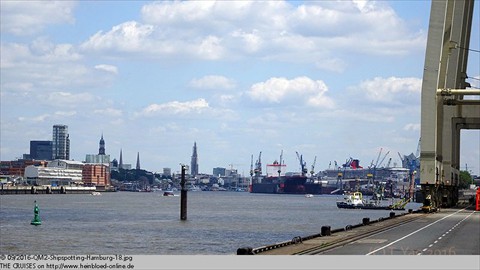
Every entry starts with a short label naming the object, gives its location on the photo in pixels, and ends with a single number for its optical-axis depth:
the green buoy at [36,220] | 121.03
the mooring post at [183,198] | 135.00
